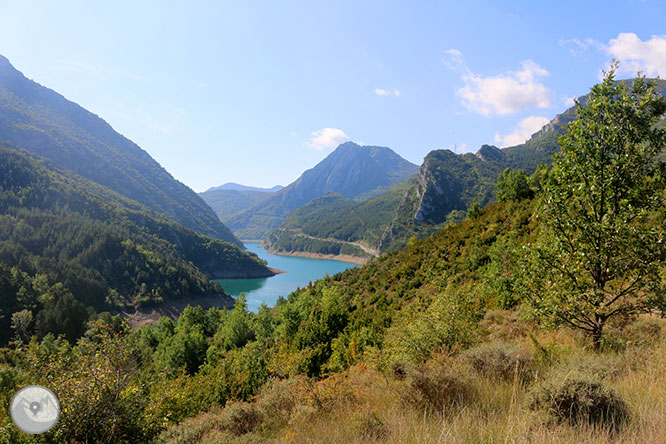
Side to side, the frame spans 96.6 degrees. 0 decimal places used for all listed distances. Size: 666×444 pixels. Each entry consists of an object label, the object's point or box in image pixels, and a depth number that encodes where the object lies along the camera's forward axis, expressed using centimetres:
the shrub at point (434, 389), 447
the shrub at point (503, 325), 884
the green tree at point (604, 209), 542
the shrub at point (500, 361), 513
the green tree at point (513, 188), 2856
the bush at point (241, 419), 636
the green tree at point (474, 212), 3316
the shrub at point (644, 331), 590
